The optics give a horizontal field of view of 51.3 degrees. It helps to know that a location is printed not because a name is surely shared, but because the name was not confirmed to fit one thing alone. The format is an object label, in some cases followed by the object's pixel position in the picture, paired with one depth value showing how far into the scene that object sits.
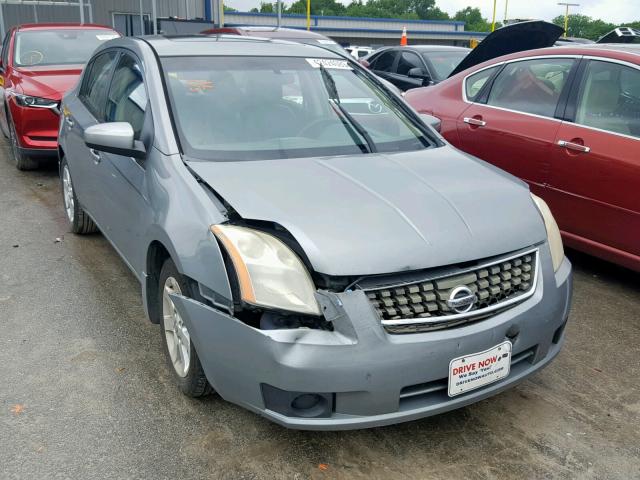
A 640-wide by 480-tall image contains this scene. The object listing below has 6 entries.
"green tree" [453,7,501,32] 108.84
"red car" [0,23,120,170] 7.18
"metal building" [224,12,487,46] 61.03
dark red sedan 4.23
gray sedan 2.41
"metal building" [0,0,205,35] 23.92
